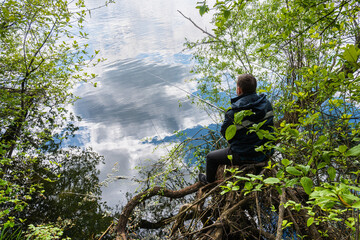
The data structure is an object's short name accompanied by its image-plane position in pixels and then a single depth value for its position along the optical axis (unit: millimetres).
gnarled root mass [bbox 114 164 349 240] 2244
